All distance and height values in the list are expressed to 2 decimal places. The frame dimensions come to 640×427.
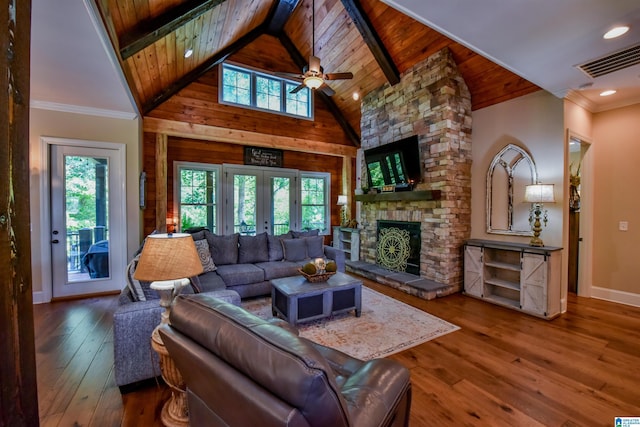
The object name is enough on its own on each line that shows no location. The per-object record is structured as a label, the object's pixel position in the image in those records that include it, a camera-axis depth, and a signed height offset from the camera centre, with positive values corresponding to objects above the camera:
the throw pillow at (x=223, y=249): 4.20 -0.58
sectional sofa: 2.03 -0.80
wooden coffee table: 3.05 -1.01
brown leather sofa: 0.78 -0.54
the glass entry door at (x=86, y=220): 4.04 -0.13
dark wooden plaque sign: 6.36 +1.25
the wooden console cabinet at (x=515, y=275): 3.46 -0.91
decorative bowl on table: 3.30 -0.79
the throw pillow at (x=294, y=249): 4.61 -0.65
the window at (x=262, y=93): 5.99 +2.70
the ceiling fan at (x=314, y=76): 3.87 +1.94
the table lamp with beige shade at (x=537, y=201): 3.54 +0.11
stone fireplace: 4.38 +0.81
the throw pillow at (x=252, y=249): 4.41 -0.63
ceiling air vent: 2.63 +1.49
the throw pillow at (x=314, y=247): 4.80 -0.63
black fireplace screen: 4.90 -0.66
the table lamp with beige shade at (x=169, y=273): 1.66 -0.37
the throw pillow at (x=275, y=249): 4.61 -0.64
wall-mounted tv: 4.73 +0.86
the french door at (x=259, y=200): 6.18 +0.25
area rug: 2.73 -1.32
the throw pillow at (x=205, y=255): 3.92 -0.63
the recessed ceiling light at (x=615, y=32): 2.27 +1.48
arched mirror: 4.00 +0.31
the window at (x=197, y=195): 5.73 +0.32
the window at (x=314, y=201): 7.20 +0.25
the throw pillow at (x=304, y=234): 5.06 -0.43
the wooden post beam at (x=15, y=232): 0.74 -0.06
